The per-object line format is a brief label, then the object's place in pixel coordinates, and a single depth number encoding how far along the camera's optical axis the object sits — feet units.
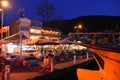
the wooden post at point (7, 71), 15.12
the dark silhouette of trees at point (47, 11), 110.03
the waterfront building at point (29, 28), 70.53
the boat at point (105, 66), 12.87
